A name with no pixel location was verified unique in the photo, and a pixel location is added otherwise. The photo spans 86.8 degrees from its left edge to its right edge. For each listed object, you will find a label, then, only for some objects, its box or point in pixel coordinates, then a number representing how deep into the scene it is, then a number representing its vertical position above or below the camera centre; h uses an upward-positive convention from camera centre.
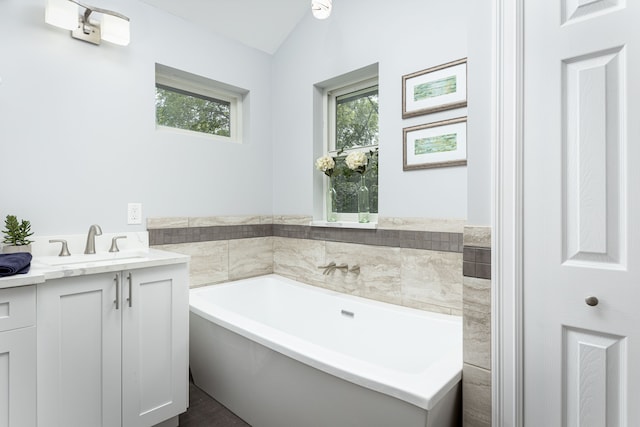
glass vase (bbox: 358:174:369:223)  2.47 +0.07
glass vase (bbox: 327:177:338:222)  2.76 +0.08
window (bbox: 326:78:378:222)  2.51 +0.62
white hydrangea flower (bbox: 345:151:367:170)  2.39 +0.37
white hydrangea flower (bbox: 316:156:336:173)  2.60 +0.38
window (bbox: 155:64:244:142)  2.48 +0.86
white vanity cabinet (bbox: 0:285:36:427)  1.23 -0.53
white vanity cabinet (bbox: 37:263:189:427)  1.38 -0.62
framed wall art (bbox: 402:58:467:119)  1.91 +0.74
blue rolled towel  1.25 -0.19
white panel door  0.96 +0.00
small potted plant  1.66 -0.12
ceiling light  1.89 +1.16
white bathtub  1.20 -0.70
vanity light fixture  1.79 +1.08
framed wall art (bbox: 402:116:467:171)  1.92 +0.41
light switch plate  2.18 +0.00
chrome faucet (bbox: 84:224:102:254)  1.92 -0.14
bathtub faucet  2.46 -0.40
